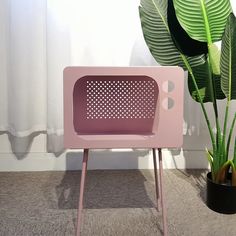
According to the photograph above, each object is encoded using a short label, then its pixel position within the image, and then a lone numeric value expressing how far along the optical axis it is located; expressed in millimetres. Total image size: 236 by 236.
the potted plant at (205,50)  1058
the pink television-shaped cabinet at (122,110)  914
